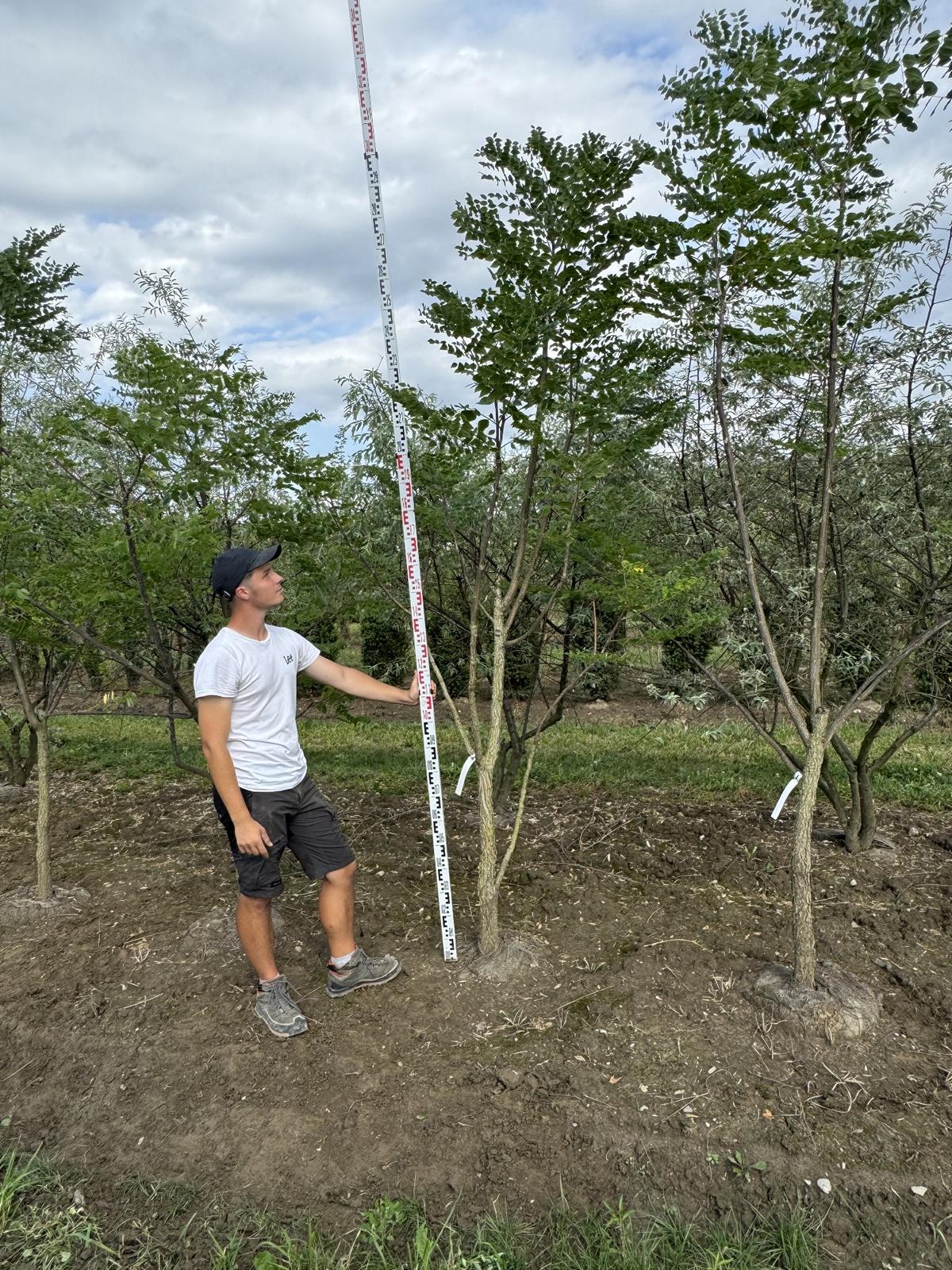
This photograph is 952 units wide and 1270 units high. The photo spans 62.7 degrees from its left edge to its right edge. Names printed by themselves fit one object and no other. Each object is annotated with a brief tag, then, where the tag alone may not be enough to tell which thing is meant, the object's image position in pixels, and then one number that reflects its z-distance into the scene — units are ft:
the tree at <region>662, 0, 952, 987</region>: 8.51
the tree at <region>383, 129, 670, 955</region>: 10.02
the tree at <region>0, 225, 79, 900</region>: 12.85
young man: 9.35
